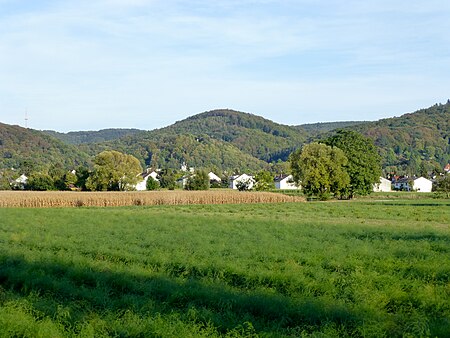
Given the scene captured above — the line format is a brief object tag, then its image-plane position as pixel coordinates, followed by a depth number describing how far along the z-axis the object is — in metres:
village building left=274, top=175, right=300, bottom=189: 164.90
